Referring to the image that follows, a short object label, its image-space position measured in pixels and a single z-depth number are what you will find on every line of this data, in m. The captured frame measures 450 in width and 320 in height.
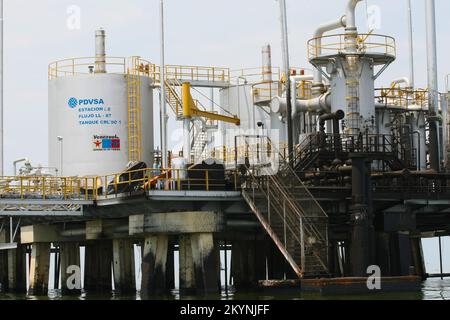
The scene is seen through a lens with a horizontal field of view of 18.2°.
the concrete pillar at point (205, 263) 66.81
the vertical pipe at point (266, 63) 84.50
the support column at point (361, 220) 64.88
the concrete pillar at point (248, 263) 77.69
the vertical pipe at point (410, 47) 90.41
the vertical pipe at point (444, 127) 82.88
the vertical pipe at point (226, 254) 92.97
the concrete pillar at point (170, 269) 81.38
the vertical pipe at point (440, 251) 98.92
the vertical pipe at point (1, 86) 77.38
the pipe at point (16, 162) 79.71
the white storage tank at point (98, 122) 79.75
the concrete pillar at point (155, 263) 69.31
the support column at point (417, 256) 90.67
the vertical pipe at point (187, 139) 77.10
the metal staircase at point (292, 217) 63.21
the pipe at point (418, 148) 80.94
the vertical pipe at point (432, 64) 77.82
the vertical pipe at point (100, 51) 81.69
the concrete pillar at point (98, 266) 81.50
